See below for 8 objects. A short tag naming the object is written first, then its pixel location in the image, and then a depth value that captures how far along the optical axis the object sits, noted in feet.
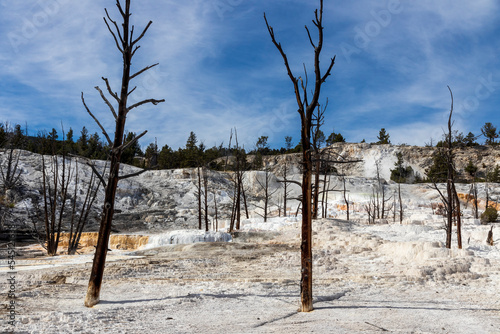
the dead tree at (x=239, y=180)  77.38
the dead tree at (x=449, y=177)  43.55
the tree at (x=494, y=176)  168.33
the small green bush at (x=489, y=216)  94.43
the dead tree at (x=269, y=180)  166.61
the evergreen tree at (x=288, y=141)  314.14
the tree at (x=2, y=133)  151.76
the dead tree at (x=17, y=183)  69.24
